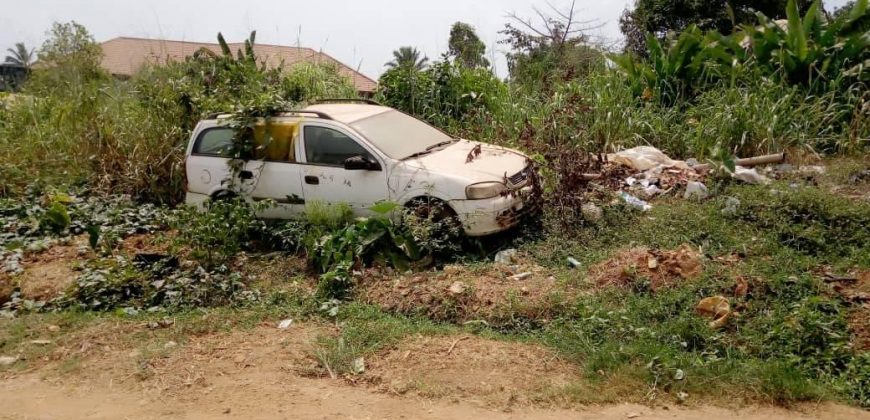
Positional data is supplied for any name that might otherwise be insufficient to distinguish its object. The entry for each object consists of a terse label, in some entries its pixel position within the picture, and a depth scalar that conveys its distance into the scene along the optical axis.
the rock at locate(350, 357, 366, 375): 4.41
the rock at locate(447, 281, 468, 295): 5.41
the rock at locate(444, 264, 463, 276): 5.96
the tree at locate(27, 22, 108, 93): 10.77
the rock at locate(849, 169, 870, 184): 7.40
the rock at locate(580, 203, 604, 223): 6.87
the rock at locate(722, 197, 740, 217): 6.56
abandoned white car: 6.42
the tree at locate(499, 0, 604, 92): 11.41
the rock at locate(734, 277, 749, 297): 4.86
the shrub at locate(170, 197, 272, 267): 6.45
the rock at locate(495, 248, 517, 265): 6.20
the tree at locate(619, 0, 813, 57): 19.94
